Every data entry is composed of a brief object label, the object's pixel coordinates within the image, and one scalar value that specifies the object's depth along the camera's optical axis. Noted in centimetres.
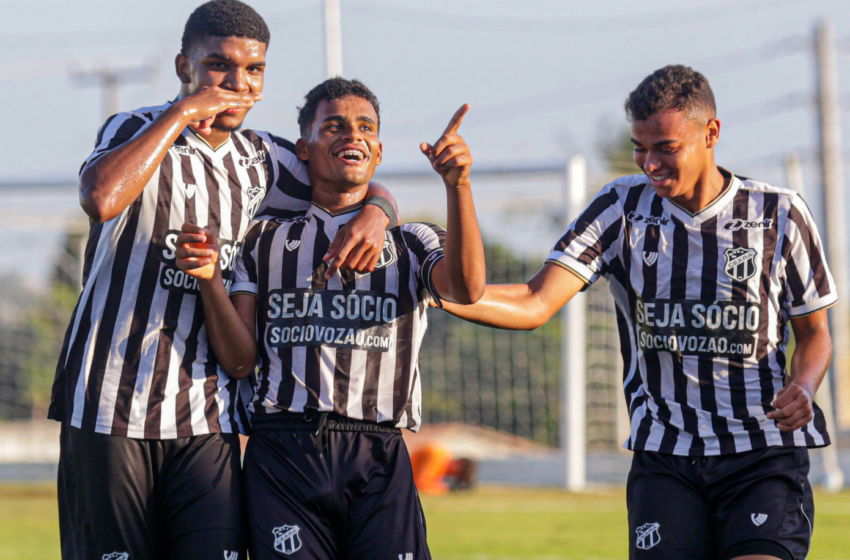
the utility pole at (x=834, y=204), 3506
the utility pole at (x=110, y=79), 4675
